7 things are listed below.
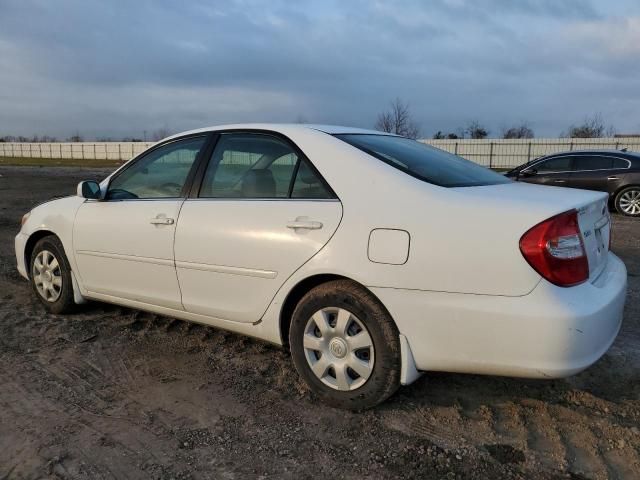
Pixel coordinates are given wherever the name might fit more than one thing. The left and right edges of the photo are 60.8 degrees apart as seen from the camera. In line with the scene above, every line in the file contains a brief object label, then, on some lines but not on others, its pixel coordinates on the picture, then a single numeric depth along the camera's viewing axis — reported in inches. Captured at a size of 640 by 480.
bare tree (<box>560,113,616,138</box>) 2105.1
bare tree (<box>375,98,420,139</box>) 1936.6
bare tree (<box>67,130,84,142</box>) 4022.1
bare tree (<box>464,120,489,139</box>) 2182.6
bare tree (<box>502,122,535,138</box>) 2308.1
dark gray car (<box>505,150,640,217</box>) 455.2
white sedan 100.3
